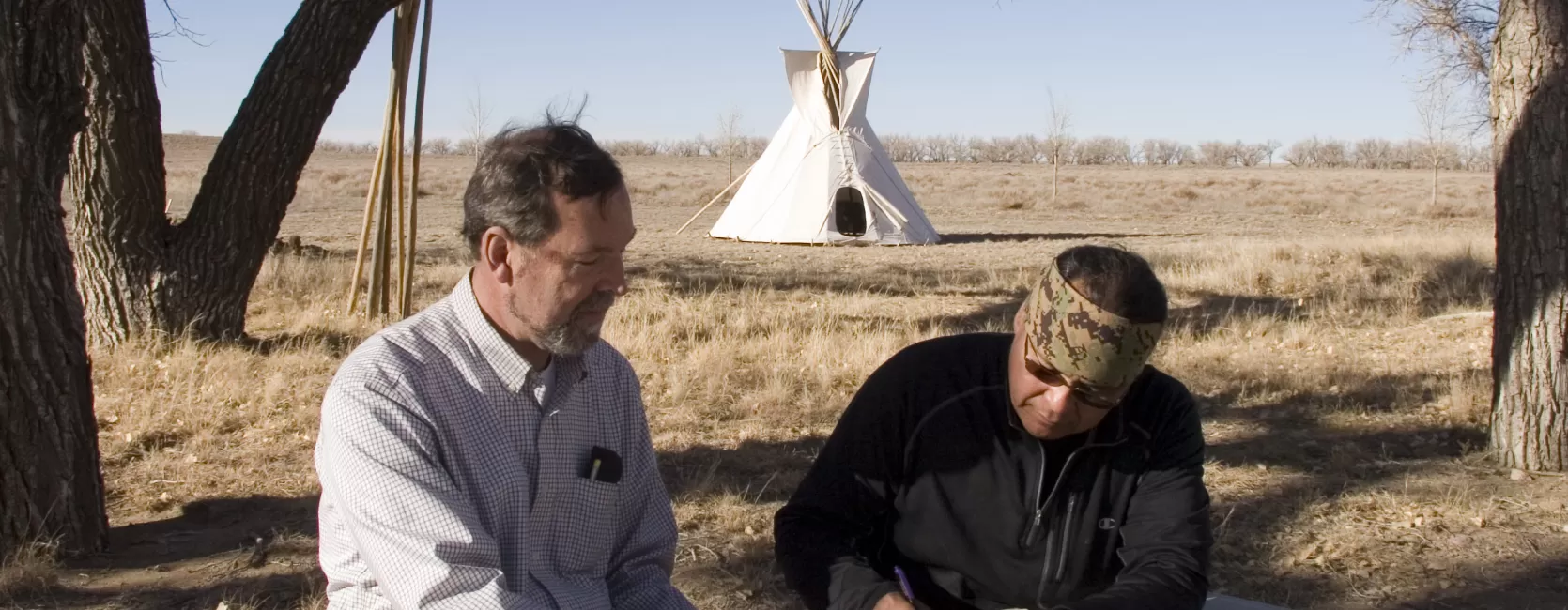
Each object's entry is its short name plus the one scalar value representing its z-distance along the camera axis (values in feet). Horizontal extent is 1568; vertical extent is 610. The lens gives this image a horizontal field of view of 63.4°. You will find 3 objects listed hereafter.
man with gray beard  6.02
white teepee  55.11
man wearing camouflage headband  7.23
